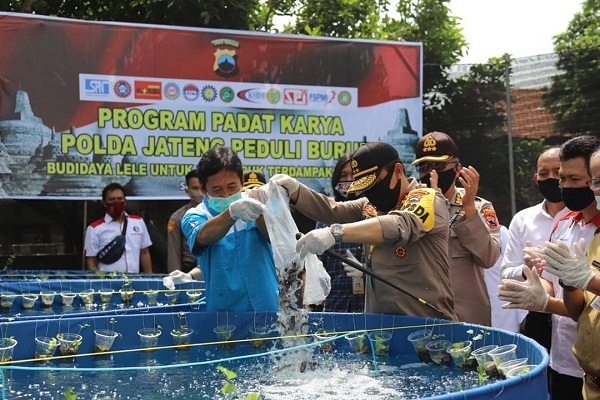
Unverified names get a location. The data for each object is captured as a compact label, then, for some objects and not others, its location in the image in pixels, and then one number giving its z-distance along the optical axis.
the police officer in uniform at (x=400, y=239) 3.67
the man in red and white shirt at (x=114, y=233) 7.68
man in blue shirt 4.15
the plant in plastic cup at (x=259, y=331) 4.08
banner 7.76
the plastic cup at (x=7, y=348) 3.66
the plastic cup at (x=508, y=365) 3.19
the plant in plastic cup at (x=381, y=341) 3.82
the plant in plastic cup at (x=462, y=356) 3.53
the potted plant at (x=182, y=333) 4.03
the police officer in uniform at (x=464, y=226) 4.53
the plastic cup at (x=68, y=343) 3.82
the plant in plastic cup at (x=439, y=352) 3.62
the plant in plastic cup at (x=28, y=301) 5.53
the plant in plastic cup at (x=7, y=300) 5.50
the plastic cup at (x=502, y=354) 3.27
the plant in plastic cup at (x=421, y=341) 3.70
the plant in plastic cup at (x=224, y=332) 4.06
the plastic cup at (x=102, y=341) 3.92
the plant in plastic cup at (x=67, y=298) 5.66
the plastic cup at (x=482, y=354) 3.34
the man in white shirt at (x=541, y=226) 4.79
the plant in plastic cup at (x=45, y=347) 3.79
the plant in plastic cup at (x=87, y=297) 5.71
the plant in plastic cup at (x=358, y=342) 3.86
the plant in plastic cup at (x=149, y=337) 3.98
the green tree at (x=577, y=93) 9.06
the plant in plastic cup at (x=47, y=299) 5.61
